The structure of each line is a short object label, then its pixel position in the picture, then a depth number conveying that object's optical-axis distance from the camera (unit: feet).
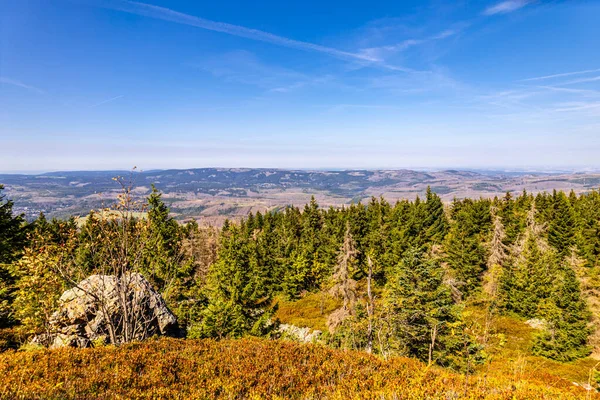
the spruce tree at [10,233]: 70.69
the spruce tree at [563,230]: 153.89
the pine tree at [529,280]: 116.78
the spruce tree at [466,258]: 134.41
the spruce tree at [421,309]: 51.49
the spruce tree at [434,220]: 177.06
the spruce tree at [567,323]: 86.22
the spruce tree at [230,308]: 54.54
